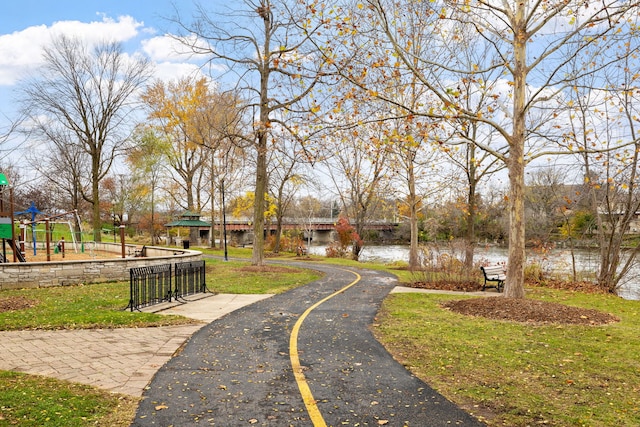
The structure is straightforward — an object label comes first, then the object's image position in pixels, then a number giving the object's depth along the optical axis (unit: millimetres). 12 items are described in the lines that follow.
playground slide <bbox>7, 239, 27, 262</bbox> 16730
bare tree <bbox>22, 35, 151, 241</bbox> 32500
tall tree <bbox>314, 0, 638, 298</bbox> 9703
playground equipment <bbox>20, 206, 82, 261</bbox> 19395
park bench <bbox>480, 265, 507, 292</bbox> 15812
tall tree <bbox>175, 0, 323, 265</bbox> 19156
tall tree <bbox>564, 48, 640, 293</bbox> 17531
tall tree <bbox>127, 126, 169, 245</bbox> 38419
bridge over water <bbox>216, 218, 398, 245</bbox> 49438
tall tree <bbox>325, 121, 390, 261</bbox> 28109
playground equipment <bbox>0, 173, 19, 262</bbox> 16516
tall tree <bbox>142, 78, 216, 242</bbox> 37972
